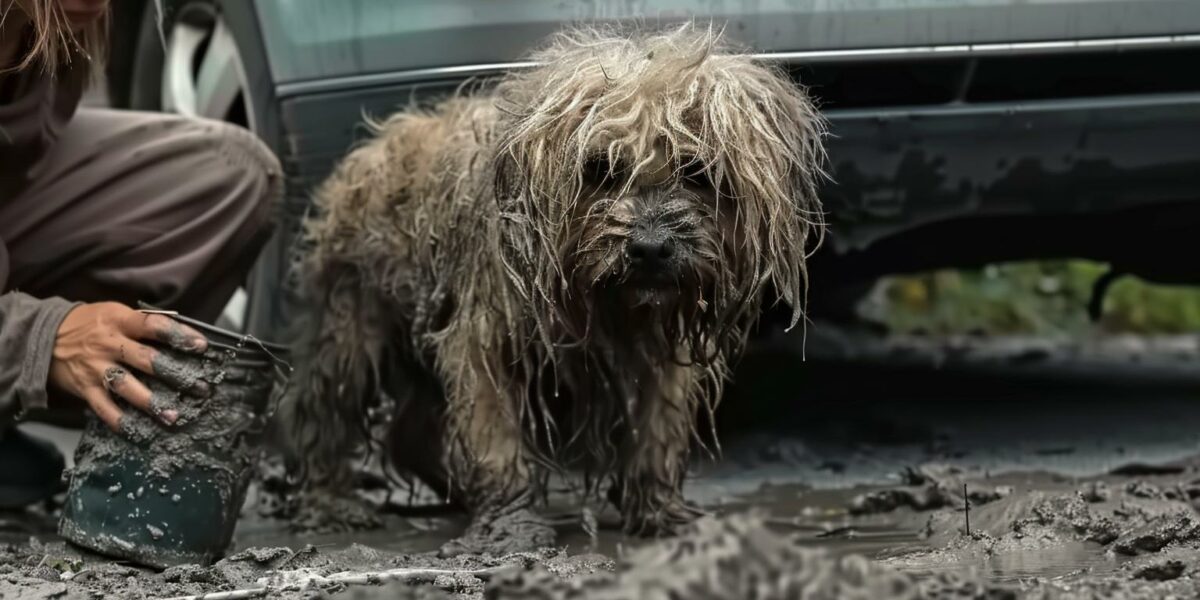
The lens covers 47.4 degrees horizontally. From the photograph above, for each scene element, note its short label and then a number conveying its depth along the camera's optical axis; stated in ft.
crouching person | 9.90
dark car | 11.21
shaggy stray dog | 9.60
